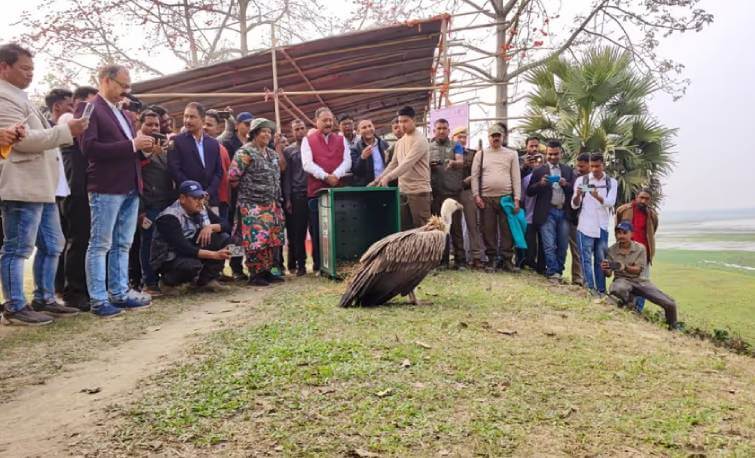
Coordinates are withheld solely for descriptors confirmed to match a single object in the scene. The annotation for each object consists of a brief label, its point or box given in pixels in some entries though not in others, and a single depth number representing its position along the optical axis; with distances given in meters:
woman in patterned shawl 6.37
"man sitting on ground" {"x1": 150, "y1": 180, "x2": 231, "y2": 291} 5.77
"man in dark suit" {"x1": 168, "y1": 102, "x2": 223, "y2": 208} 6.00
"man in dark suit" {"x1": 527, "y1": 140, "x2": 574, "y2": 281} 7.62
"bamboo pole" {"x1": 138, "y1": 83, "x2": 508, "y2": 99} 8.81
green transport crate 6.62
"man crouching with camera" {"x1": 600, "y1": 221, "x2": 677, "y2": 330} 6.52
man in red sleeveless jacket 6.83
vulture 4.66
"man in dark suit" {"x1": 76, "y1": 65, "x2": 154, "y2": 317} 4.78
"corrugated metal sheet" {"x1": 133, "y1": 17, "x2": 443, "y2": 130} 9.46
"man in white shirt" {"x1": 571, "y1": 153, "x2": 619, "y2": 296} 7.30
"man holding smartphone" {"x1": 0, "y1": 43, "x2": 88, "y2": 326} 4.25
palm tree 9.43
